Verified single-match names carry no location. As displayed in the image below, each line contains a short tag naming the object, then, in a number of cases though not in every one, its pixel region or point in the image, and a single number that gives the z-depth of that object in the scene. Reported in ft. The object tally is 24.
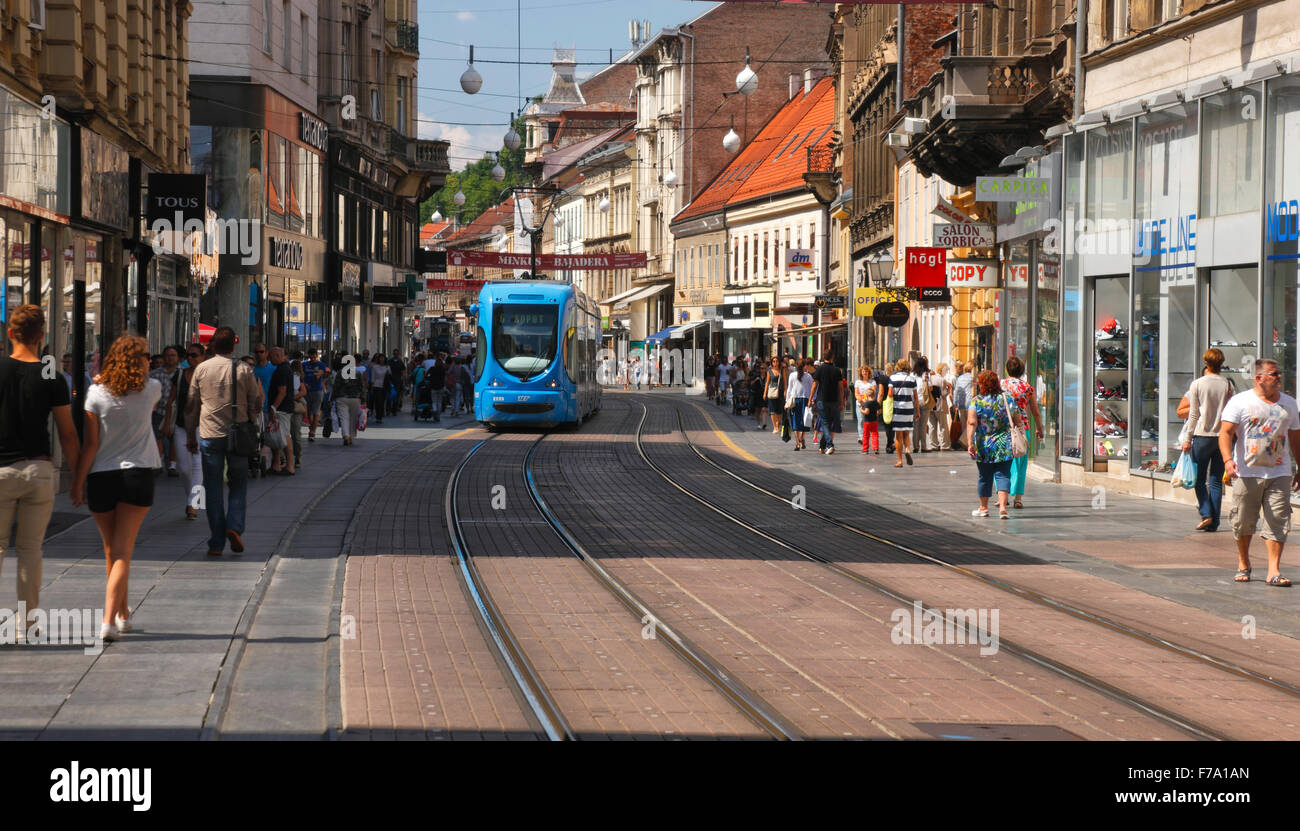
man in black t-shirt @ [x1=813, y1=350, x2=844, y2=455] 102.17
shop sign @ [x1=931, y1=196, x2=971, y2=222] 100.58
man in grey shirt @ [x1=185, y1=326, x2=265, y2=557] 45.11
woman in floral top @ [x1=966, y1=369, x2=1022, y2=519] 60.59
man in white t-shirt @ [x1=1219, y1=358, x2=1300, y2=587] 43.45
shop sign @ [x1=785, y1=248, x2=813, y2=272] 204.85
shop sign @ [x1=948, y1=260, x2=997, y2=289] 95.71
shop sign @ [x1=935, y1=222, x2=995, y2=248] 95.09
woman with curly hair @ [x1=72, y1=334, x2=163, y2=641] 32.45
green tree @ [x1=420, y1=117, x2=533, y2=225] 443.73
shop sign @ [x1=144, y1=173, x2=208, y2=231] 88.43
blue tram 122.72
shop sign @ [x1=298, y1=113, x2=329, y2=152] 147.33
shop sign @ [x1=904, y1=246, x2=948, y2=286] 102.42
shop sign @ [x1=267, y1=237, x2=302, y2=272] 138.00
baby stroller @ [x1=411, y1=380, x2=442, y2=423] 140.15
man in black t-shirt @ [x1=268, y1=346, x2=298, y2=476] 71.20
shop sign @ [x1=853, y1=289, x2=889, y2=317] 117.91
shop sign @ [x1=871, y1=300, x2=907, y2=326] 106.73
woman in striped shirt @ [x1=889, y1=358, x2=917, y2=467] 91.50
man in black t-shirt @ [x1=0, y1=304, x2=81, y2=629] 30.48
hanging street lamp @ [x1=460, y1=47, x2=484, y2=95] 134.00
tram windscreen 122.62
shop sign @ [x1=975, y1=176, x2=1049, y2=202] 81.97
